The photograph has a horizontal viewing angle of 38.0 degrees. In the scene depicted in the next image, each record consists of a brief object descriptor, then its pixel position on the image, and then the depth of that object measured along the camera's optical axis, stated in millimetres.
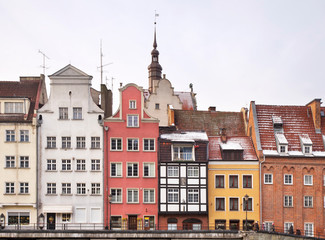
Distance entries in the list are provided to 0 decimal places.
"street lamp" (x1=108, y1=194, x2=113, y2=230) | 46188
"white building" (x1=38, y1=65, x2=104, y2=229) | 49219
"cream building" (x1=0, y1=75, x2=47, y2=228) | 48688
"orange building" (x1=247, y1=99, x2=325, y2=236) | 50438
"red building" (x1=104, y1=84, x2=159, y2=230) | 49594
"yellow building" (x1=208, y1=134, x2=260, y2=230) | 50188
